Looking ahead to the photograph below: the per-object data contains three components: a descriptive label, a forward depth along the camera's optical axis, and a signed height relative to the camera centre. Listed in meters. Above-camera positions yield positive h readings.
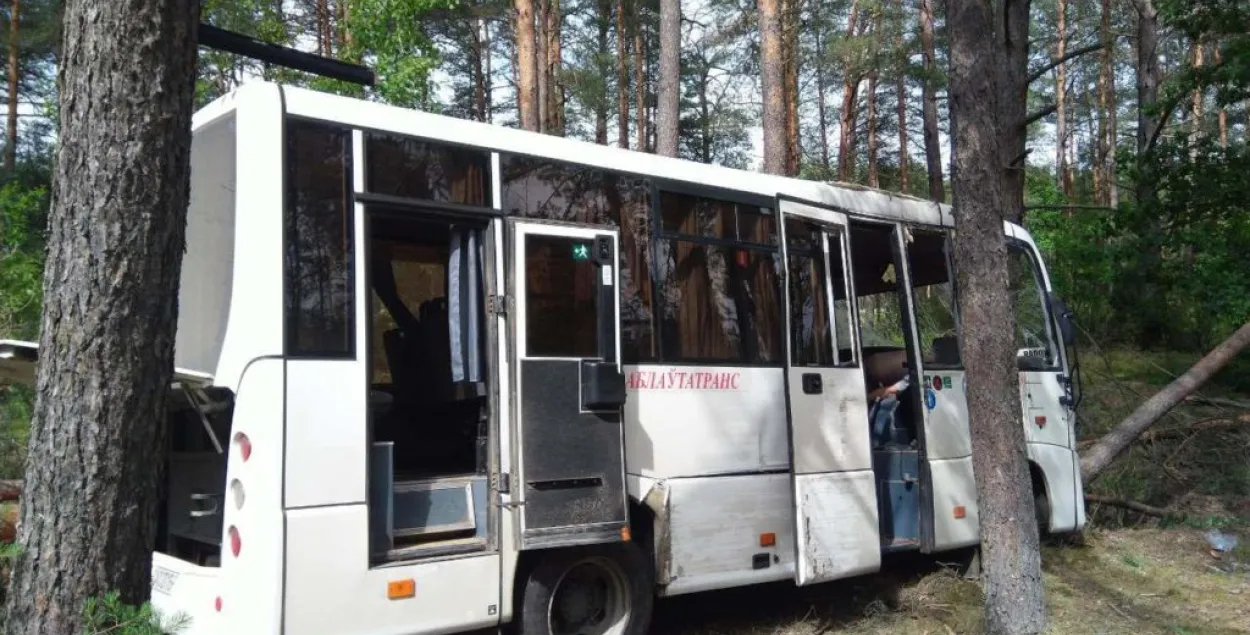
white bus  5.00 +0.06
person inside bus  8.29 -0.19
